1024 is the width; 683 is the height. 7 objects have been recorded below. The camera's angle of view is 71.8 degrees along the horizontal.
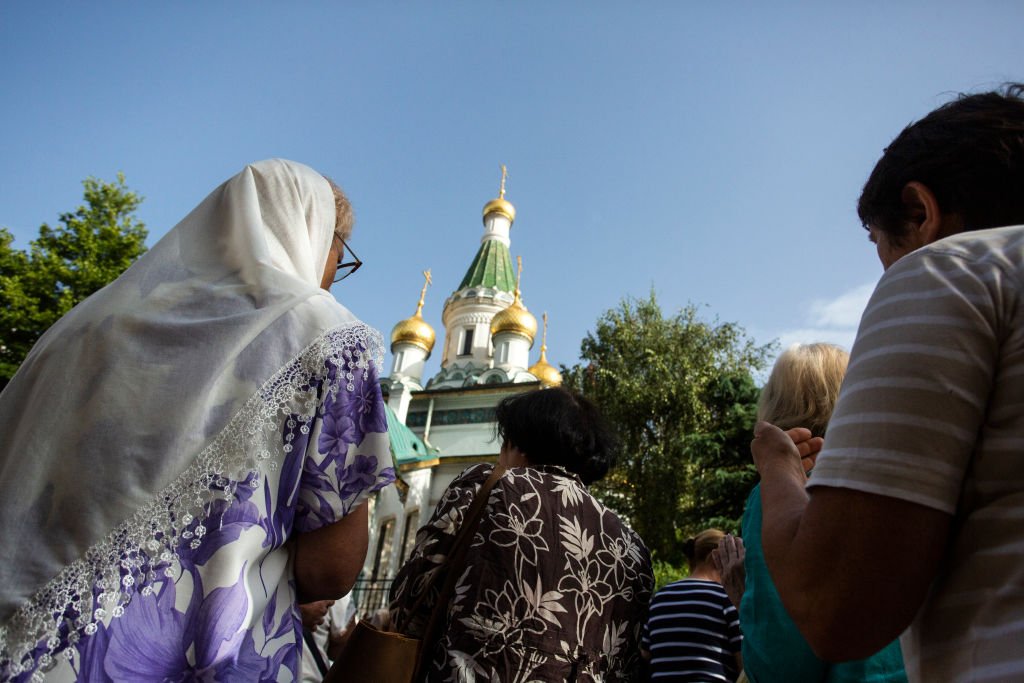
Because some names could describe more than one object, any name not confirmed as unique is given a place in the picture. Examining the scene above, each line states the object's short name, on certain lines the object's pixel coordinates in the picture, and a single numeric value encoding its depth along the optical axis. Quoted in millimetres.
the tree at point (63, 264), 13766
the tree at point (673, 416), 17500
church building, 21812
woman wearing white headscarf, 1466
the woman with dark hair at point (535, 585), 1874
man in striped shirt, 984
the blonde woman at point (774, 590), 1657
